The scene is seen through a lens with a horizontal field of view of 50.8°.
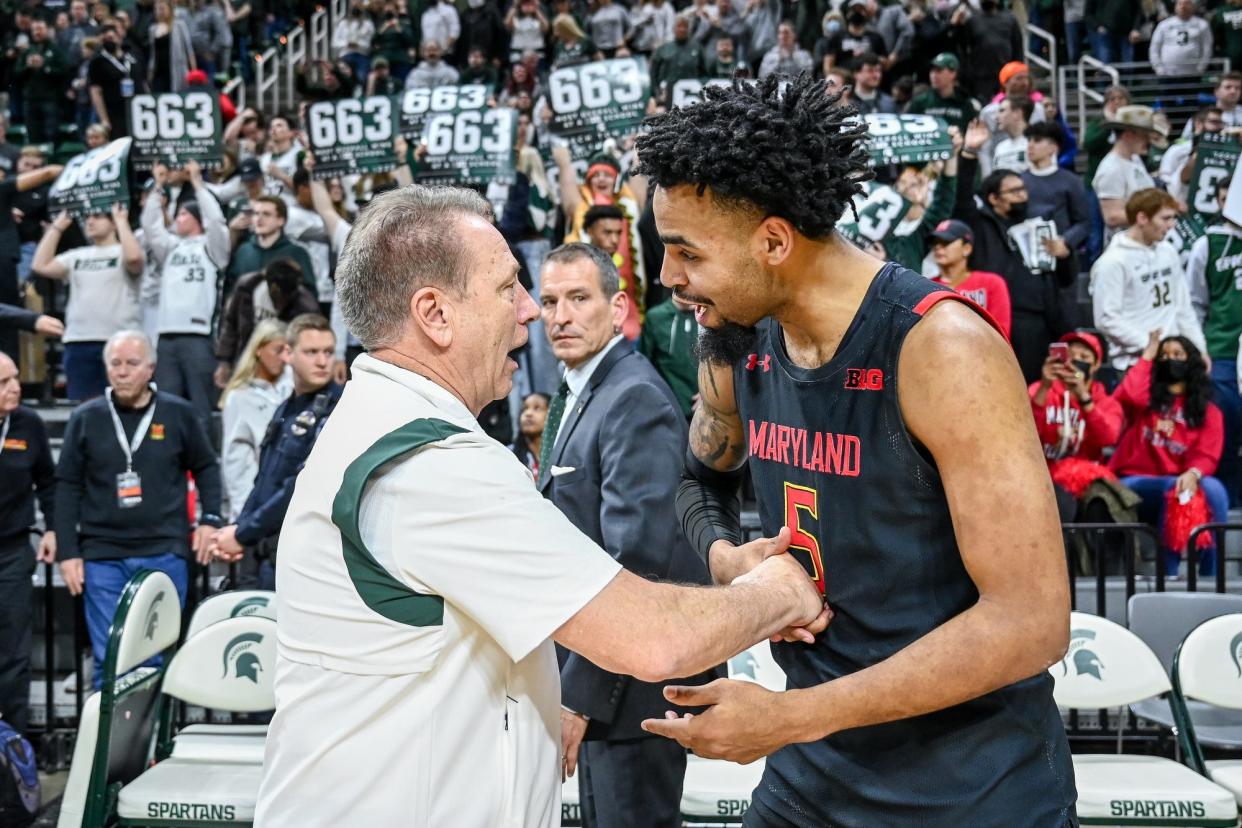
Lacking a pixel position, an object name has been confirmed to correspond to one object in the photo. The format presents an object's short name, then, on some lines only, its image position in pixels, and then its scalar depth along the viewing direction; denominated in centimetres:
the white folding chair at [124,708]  426
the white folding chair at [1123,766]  418
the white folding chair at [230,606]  505
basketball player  197
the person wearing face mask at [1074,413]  707
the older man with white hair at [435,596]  197
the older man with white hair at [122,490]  639
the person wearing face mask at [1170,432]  720
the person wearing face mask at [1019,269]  826
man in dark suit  364
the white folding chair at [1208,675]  448
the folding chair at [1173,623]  511
